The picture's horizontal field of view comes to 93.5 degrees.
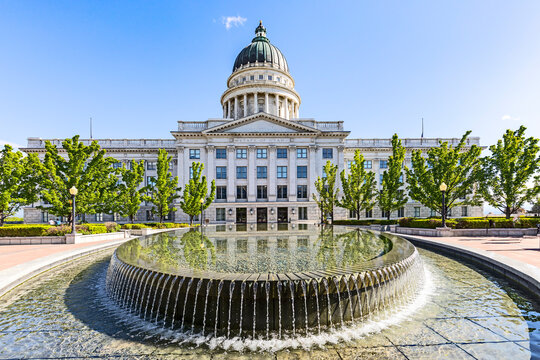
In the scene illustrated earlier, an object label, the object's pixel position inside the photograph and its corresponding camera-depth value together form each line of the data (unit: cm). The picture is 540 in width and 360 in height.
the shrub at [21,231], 2006
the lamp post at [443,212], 2172
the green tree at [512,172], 2412
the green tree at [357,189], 3484
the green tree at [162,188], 3356
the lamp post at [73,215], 1981
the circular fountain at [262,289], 619
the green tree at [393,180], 3272
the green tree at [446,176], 2586
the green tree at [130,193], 3088
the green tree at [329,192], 3531
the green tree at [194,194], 3247
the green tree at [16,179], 2458
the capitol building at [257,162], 4500
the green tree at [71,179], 2408
